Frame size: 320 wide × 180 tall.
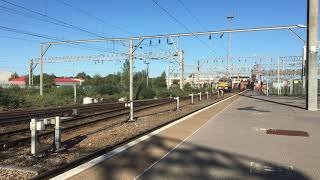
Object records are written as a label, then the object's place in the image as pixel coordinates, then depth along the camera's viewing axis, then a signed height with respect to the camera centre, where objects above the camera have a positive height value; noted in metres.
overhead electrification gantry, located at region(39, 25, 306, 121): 11.96 +3.99
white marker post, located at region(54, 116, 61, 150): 6.18 -1.16
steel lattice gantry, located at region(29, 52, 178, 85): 39.31 +4.23
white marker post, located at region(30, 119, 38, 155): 5.63 -1.10
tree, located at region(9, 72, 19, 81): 98.35 +3.73
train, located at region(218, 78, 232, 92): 55.76 +0.57
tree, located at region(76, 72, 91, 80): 120.18 +4.35
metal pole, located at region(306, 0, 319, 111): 15.32 +2.05
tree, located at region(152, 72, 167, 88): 84.18 +2.38
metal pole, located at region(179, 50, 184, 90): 39.90 +4.04
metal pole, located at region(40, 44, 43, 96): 27.86 +2.34
